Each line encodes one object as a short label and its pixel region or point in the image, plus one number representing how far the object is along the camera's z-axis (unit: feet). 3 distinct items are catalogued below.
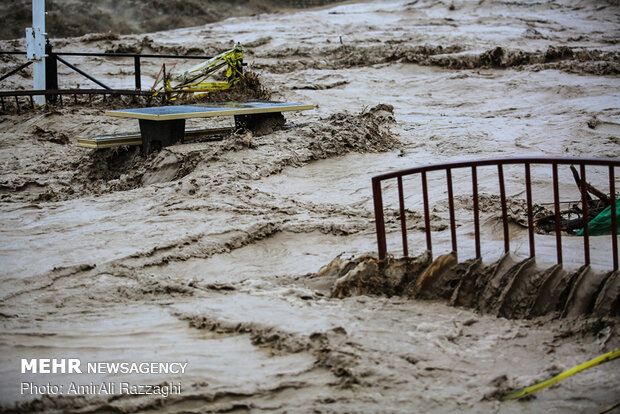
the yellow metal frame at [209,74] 61.93
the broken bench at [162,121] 45.80
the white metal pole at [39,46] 65.22
